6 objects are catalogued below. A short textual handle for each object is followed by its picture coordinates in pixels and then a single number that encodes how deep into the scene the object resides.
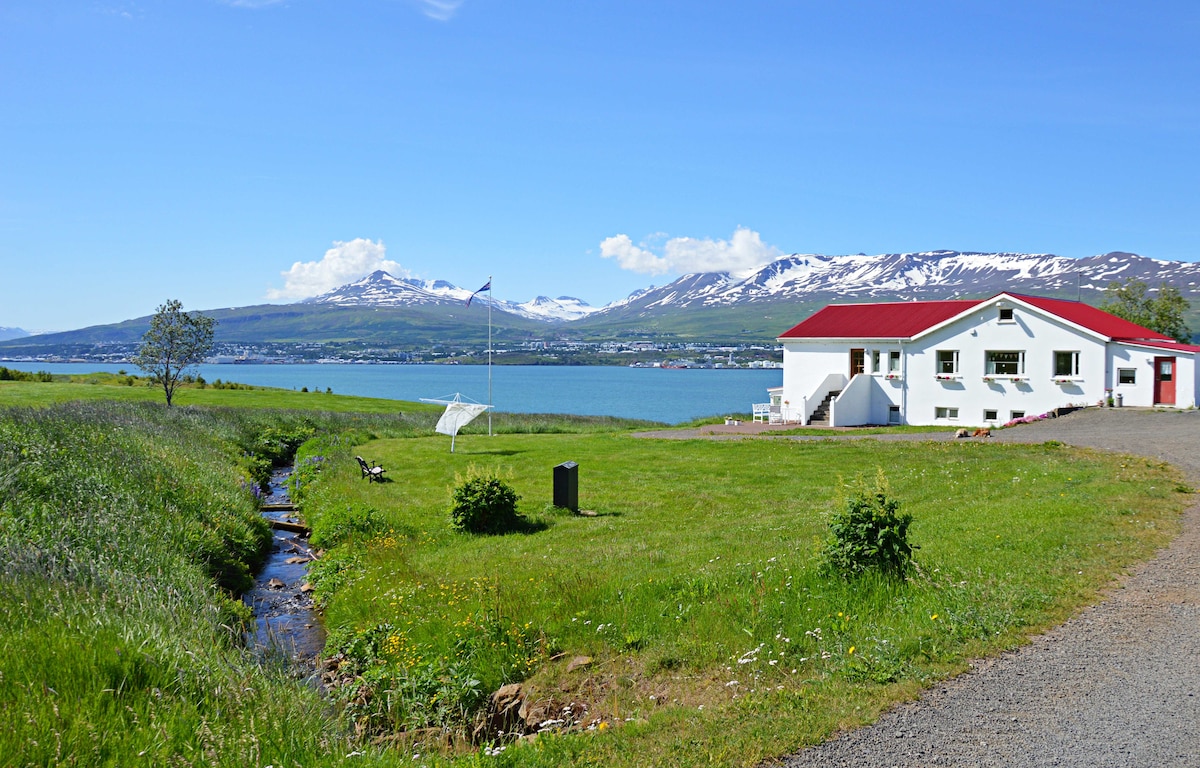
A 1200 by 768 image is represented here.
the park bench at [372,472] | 23.55
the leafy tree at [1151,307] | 59.97
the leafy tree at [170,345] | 50.38
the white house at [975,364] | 35.50
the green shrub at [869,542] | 9.76
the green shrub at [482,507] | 16.61
